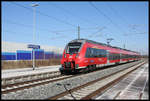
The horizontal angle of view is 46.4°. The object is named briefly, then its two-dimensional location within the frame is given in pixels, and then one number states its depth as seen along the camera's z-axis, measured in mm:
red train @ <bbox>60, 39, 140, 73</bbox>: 15852
